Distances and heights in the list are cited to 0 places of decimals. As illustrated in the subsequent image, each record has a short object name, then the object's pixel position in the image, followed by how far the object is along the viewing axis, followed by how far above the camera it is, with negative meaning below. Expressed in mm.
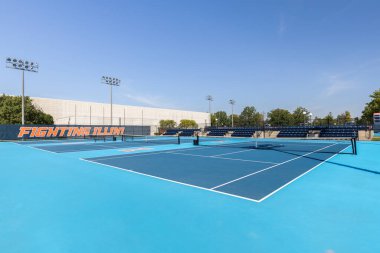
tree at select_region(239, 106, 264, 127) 119975 +8153
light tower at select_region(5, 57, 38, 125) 39988 +12361
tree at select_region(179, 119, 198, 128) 87062 +2233
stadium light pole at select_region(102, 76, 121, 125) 54738 +12427
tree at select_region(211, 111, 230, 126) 120444 +6526
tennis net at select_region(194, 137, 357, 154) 17794 -1796
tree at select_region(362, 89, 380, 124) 56969 +5584
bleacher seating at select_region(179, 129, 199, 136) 51972 -534
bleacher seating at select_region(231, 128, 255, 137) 42969 -579
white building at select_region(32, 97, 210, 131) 65188 +6014
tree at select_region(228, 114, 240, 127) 119612 +5724
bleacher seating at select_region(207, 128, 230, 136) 47784 -471
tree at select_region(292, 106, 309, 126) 97912 +6661
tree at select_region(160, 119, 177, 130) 81931 +2535
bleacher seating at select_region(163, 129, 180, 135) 55844 -289
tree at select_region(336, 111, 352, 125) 38194 +1178
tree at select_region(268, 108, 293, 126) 100125 +6176
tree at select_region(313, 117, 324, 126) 40969 +1126
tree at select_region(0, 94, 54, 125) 51719 +4781
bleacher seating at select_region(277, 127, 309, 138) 37184 -605
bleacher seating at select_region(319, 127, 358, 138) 32656 -609
